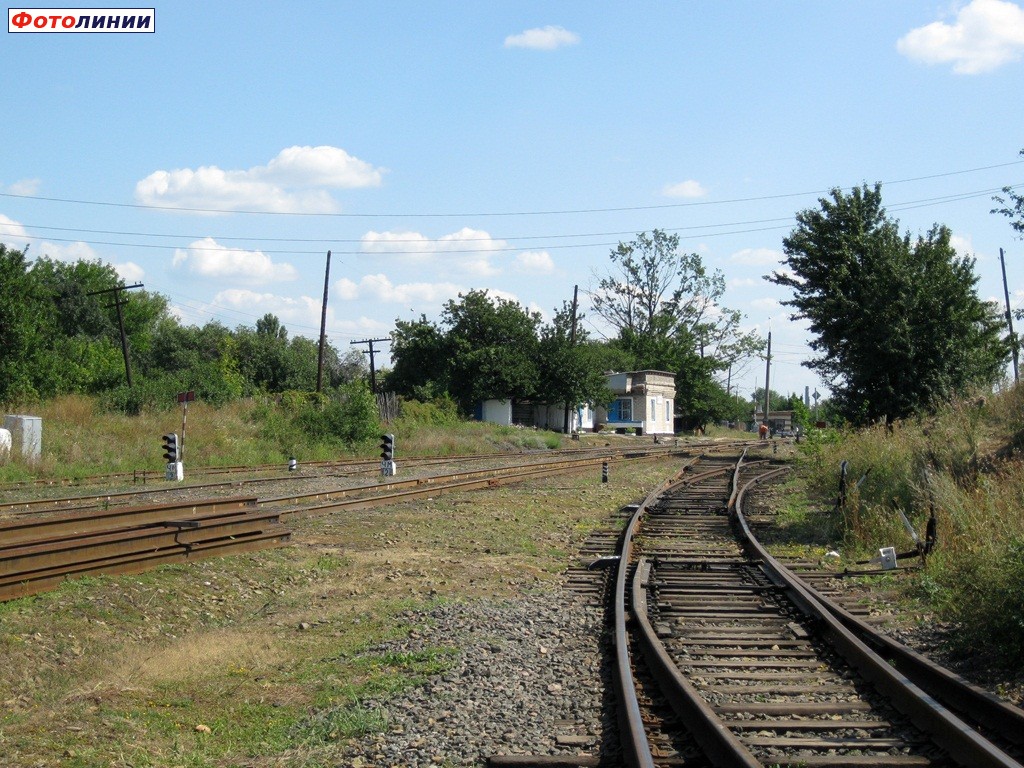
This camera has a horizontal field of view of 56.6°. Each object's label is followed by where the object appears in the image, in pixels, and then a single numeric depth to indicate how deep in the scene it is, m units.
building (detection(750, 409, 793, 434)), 100.31
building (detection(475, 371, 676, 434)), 69.38
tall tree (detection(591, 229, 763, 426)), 84.19
